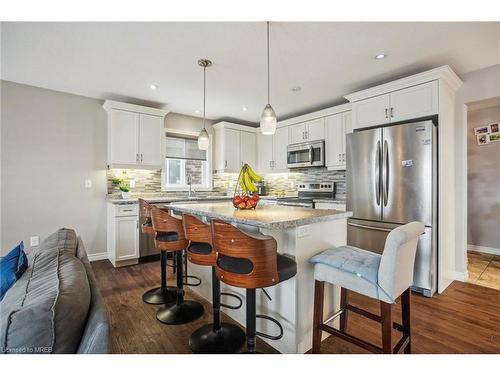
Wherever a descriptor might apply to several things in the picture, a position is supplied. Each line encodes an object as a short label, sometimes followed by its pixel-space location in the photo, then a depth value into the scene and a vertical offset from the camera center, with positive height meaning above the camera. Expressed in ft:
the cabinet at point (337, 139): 13.05 +2.67
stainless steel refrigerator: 8.78 +0.08
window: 15.58 +1.65
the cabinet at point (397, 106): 9.11 +3.24
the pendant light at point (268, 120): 7.64 +2.10
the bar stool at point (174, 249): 7.01 -1.69
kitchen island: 5.51 -1.53
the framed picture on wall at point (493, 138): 13.48 +2.71
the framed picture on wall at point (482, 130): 13.77 +3.21
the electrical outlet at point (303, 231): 5.54 -0.94
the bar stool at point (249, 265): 4.55 -1.48
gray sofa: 2.57 -1.39
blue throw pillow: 3.89 -1.28
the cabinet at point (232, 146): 16.55 +2.88
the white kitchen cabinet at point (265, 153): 17.24 +2.55
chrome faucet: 15.69 +0.39
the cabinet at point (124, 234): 11.80 -2.12
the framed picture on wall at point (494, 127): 13.40 +3.25
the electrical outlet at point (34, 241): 11.51 -2.32
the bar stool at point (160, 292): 8.32 -3.56
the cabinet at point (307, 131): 14.16 +3.41
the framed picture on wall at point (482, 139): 13.88 +2.70
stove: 13.94 -0.26
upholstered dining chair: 4.47 -1.69
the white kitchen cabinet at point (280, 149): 16.25 +2.60
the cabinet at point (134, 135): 12.60 +2.82
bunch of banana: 7.72 +0.31
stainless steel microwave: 14.02 +2.00
